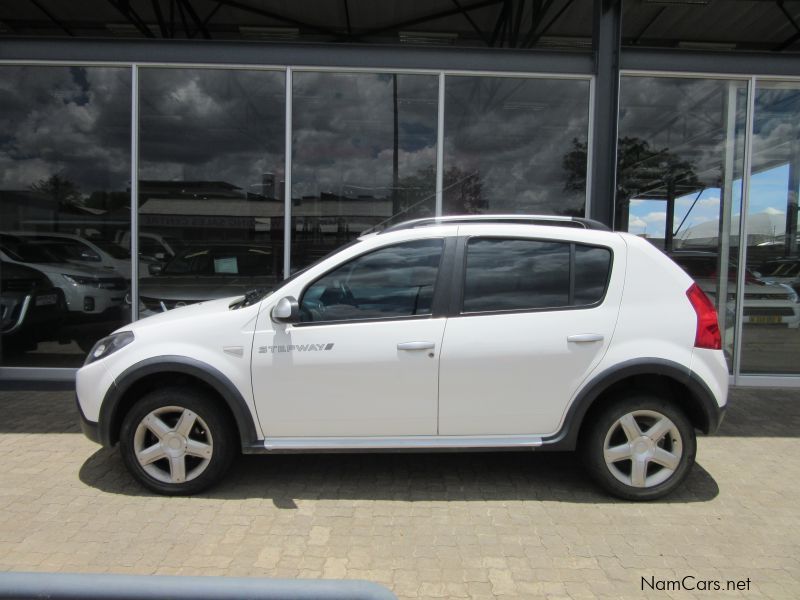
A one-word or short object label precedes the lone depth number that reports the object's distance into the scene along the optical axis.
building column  6.43
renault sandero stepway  3.54
